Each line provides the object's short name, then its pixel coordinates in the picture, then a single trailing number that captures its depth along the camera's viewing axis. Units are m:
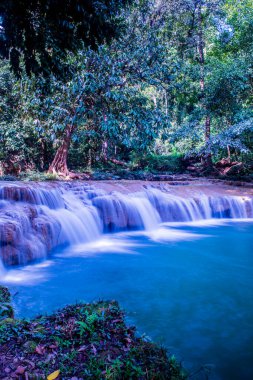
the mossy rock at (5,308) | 3.15
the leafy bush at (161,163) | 22.44
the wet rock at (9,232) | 6.41
